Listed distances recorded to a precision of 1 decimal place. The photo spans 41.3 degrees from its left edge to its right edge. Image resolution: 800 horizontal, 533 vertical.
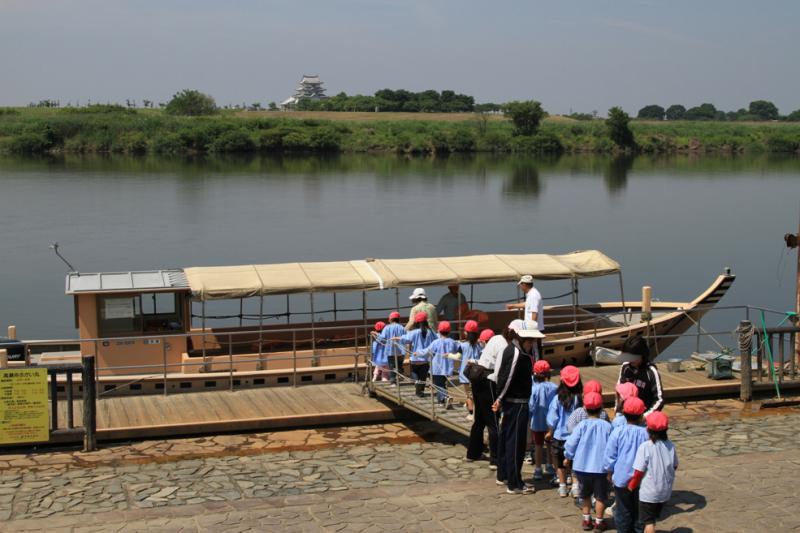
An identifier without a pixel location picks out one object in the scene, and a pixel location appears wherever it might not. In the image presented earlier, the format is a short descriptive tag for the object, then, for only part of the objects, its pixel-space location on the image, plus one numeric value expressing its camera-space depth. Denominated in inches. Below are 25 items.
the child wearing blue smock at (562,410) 418.6
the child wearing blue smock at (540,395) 433.1
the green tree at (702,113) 7618.1
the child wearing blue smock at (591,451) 382.3
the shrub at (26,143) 3511.3
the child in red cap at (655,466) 358.3
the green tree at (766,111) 7706.7
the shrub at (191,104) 4881.9
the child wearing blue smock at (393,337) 586.3
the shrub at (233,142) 3636.8
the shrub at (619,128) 4244.6
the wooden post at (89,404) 507.8
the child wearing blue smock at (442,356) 530.0
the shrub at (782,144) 4399.6
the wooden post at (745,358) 611.8
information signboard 505.4
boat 653.9
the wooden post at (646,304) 746.2
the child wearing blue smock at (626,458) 369.7
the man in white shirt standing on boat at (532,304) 588.7
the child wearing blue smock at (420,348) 554.6
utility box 651.5
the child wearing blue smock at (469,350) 491.2
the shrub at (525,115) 4360.2
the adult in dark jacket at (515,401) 425.7
